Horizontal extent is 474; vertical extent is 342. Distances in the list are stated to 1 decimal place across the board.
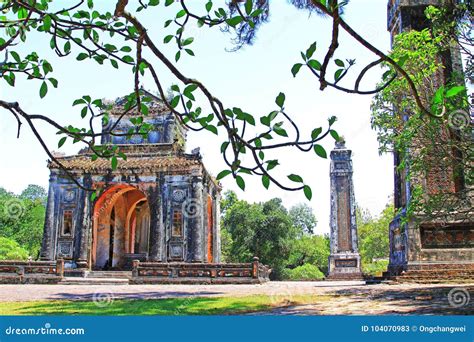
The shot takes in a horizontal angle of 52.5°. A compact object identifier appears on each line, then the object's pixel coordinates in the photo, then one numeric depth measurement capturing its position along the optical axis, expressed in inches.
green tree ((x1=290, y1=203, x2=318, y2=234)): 1886.1
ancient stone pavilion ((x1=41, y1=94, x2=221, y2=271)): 861.2
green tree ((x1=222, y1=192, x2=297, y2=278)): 1215.6
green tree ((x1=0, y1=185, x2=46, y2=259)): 1503.4
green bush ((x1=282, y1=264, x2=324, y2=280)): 1151.0
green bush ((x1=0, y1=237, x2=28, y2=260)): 1090.1
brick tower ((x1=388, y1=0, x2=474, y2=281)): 480.1
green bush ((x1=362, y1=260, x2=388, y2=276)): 1154.2
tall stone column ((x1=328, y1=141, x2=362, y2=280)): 918.4
